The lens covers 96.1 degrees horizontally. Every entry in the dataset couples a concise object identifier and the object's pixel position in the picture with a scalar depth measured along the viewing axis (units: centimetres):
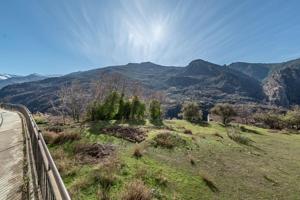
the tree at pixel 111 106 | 2364
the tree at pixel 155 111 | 3118
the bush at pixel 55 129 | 1273
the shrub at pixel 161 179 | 615
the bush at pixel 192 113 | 3514
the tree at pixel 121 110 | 2516
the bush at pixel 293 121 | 3997
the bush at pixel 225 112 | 3499
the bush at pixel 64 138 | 986
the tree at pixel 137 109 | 2691
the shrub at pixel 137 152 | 817
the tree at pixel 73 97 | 2897
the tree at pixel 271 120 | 4111
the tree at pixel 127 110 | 2600
